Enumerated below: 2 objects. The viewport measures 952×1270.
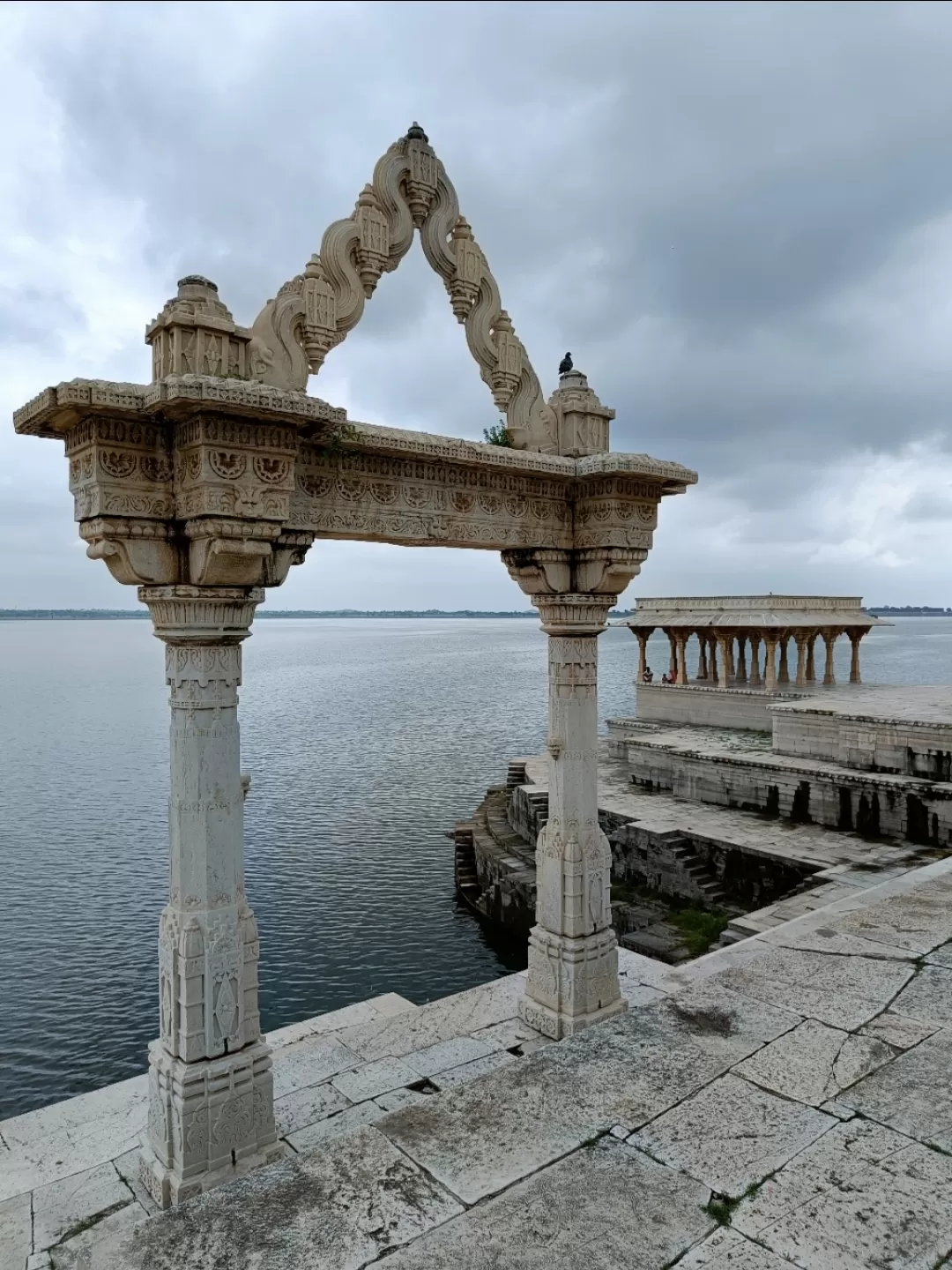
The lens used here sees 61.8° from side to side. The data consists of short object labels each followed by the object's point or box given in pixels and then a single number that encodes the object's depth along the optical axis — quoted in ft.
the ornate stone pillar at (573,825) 20.81
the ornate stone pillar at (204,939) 15.20
